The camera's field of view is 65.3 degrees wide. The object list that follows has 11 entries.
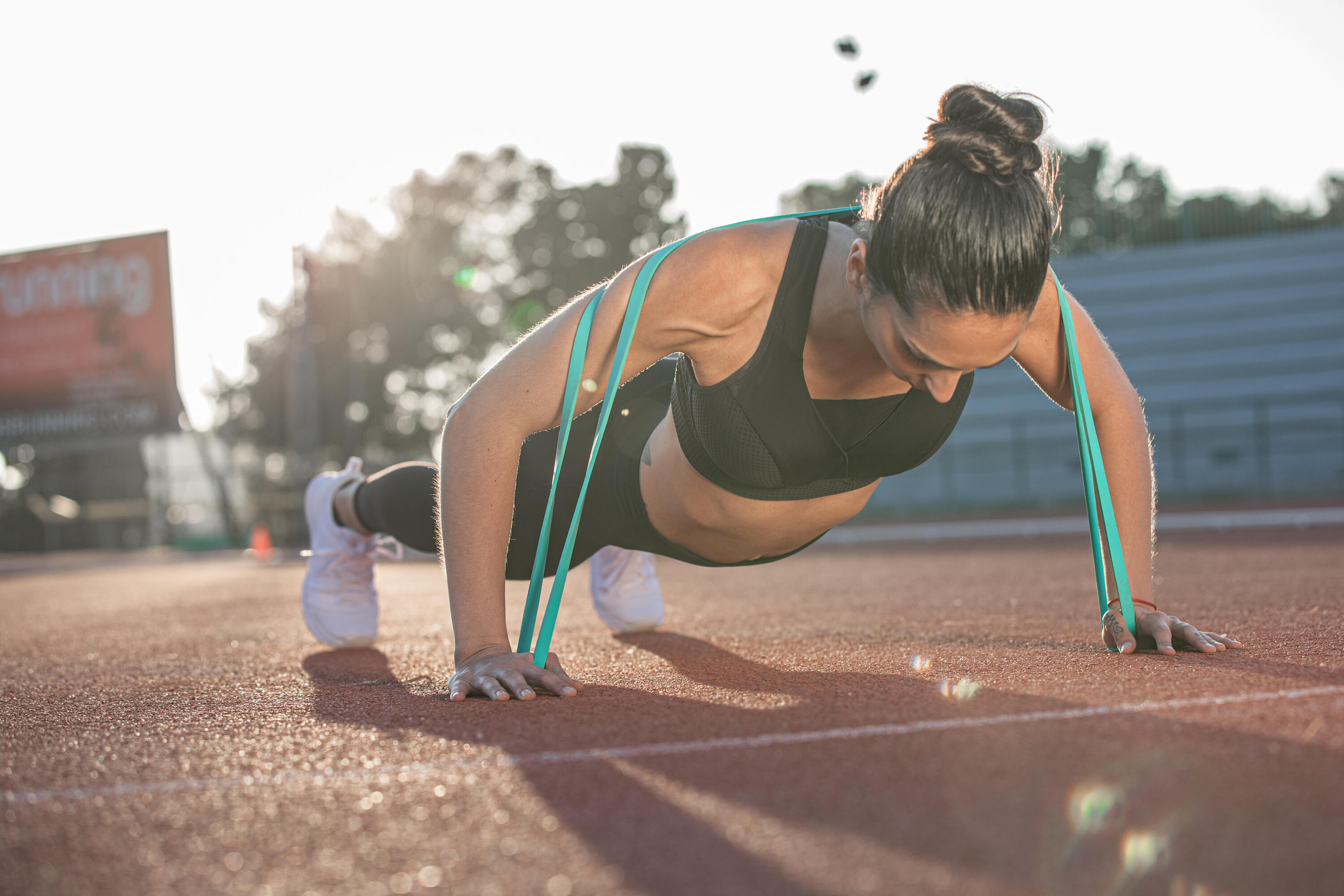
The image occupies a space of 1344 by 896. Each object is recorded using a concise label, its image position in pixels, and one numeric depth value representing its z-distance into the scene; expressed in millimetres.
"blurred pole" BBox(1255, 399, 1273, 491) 18812
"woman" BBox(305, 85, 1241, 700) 1678
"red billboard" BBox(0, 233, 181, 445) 18172
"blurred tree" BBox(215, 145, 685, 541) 30234
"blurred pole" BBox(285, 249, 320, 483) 20984
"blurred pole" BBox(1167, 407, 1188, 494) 20281
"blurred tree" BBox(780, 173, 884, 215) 32531
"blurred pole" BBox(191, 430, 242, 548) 21328
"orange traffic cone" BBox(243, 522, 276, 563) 15719
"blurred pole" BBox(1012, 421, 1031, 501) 20719
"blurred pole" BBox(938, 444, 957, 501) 21469
